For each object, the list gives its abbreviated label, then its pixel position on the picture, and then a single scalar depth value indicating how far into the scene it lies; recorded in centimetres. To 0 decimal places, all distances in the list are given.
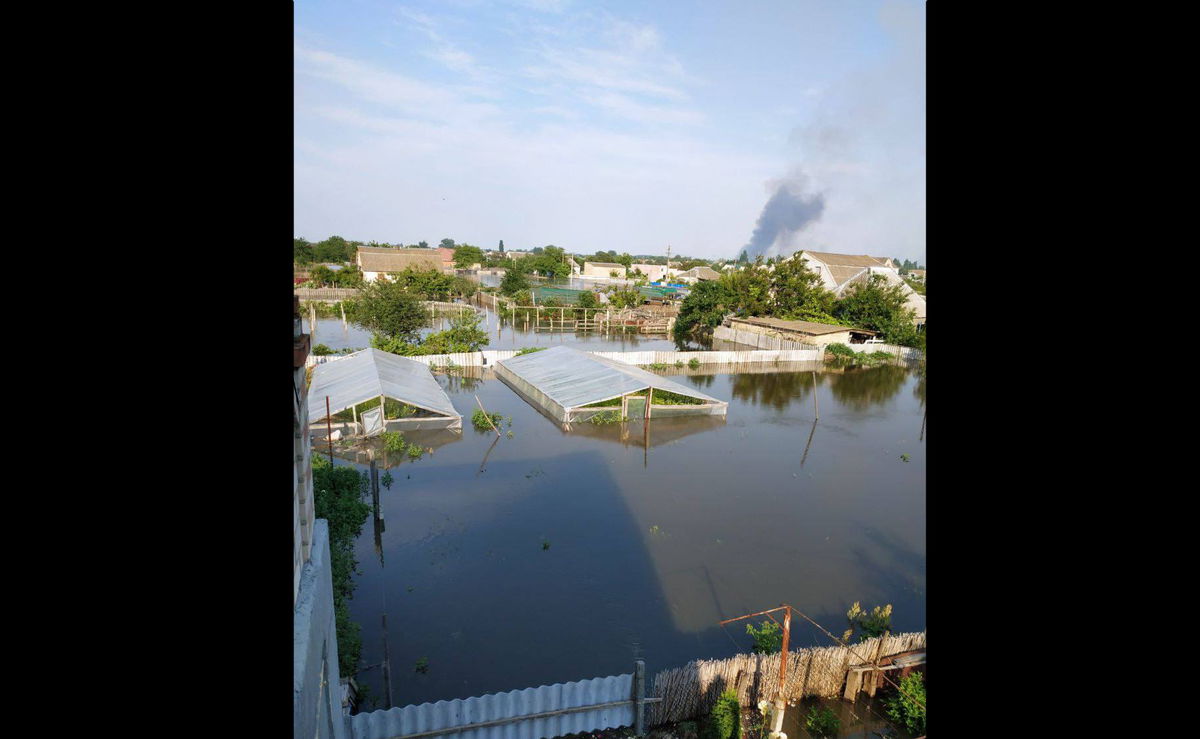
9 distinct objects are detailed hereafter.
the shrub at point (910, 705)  665
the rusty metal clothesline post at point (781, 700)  626
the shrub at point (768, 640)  776
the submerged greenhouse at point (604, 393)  1700
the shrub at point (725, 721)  637
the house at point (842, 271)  3922
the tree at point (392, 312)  2459
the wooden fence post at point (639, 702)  631
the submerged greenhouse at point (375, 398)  1476
